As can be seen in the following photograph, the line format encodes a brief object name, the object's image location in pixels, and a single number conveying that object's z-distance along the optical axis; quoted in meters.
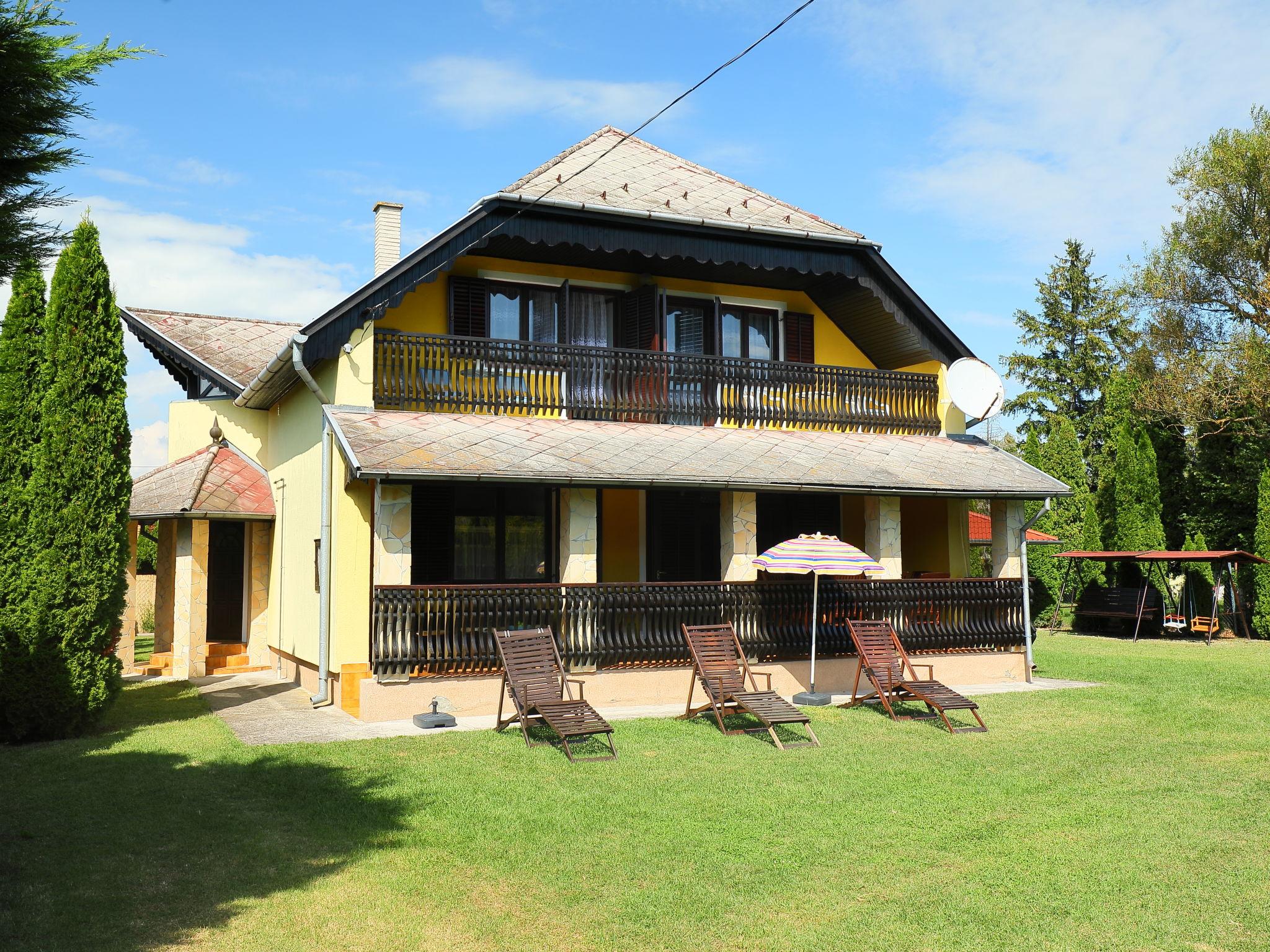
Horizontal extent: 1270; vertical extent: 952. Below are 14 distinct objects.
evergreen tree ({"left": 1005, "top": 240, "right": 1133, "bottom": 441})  44.81
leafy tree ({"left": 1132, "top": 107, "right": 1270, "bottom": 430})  25.28
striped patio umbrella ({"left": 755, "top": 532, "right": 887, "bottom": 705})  12.23
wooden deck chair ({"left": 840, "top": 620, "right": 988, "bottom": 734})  11.54
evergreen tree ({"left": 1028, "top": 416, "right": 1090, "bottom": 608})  31.72
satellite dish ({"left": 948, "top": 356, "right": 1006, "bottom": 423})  15.80
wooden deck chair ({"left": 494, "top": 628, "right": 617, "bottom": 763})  10.03
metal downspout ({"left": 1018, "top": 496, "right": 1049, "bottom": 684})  15.09
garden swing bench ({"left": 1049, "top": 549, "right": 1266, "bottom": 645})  23.61
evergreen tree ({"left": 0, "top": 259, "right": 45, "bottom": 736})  10.33
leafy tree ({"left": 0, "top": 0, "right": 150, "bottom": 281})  4.50
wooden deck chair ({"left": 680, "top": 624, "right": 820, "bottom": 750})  10.64
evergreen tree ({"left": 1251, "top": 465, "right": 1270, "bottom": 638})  24.02
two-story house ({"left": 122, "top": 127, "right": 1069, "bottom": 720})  12.26
